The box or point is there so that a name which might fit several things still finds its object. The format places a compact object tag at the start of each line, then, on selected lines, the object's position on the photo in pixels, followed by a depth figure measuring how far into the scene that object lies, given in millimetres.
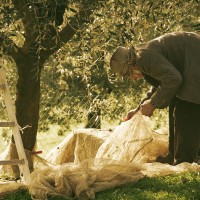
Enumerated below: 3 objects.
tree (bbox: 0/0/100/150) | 8599
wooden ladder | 8583
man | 9281
